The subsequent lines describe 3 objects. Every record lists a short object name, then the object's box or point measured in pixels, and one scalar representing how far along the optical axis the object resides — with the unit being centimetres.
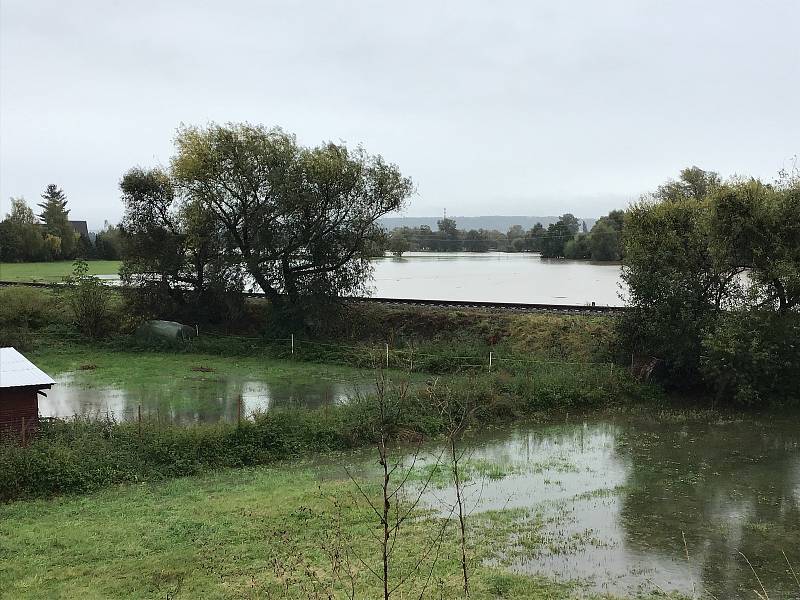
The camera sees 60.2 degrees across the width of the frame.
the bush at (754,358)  2327
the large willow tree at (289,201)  3388
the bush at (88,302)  3491
